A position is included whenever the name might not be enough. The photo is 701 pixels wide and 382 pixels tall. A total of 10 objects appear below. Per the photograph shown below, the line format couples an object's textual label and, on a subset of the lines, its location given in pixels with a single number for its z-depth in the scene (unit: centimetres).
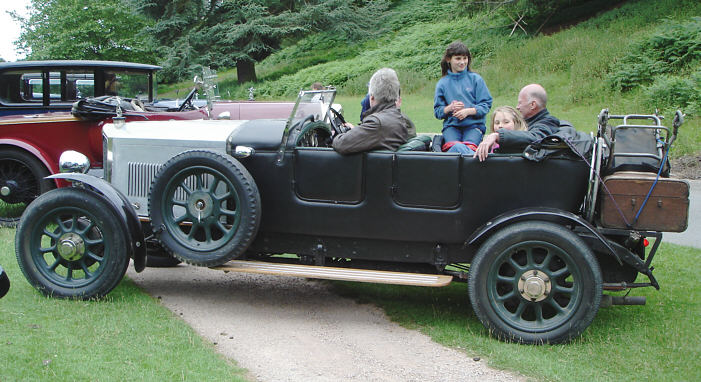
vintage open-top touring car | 415
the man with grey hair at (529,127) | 425
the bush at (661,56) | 1493
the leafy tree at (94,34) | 3070
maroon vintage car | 779
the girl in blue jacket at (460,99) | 555
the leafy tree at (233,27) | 2955
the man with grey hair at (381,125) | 448
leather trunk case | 402
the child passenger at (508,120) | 475
